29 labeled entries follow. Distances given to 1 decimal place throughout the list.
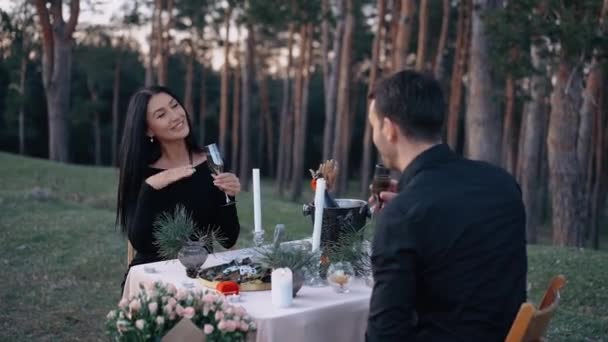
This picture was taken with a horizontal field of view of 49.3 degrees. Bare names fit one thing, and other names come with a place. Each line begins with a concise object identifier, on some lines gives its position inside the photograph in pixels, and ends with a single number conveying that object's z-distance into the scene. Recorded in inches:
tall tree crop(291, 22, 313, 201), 910.4
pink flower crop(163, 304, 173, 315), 95.0
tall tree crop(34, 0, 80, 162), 842.2
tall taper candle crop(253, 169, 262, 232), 132.3
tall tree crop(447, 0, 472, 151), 813.2
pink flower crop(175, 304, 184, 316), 95.0
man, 86.7
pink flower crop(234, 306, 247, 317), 96.9
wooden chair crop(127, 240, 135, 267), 163.2
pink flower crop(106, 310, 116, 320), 98.7
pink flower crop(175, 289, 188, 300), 97.8
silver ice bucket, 122.0
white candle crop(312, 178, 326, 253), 117.1
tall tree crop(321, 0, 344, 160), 836.8
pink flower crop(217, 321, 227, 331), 92.4
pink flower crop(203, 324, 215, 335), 92.1
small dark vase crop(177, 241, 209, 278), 121.9
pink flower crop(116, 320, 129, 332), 95.1
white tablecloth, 100.2
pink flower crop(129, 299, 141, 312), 96.2
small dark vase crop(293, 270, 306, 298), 108.1
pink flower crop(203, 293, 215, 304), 96.3
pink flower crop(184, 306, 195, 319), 94.3
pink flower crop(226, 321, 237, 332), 93.0
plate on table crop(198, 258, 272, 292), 114.1
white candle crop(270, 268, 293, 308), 103.4
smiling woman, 148.9
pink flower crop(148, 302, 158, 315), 94.3
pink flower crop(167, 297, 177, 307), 95.7
